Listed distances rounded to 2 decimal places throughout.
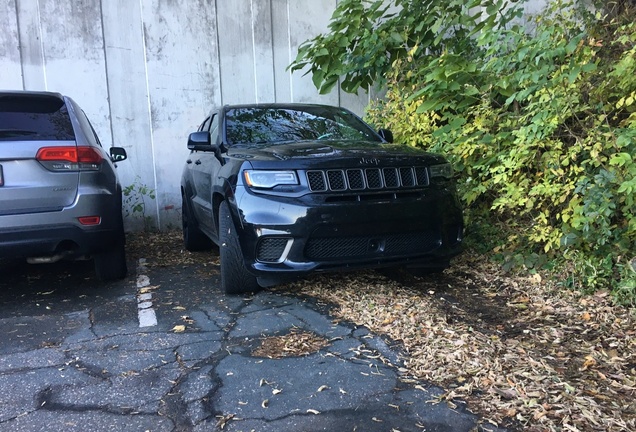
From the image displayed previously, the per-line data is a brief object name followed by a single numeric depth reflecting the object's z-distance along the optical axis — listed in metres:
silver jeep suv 3.68
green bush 3.77
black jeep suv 3.63
